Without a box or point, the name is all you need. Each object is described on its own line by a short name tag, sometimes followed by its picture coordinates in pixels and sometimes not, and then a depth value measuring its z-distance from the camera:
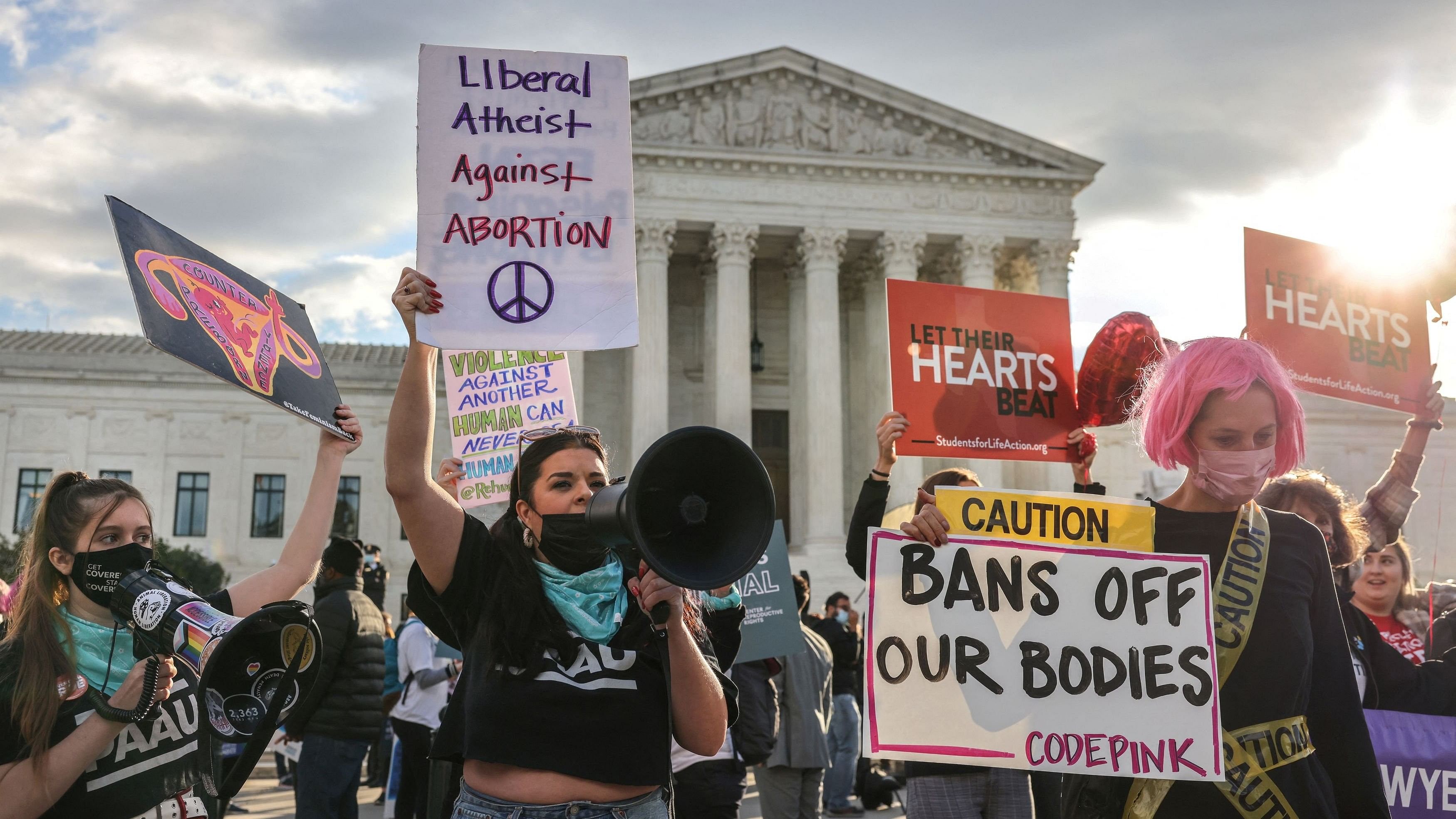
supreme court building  34.25
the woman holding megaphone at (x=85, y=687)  3.09
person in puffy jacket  6.94
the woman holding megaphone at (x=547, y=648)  2.87
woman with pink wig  3.08
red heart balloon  4.50
